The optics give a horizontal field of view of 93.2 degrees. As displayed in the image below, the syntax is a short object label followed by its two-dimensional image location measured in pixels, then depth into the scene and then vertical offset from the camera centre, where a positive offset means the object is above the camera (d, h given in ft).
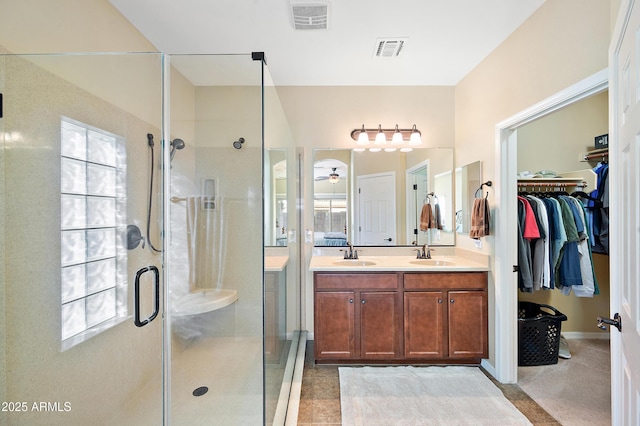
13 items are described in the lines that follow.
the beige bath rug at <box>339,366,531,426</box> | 6.37 -4.27
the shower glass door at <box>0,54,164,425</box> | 4.55 -0.40
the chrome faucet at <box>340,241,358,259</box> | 9.90 -1.26
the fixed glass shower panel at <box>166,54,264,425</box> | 5.32 -0.55
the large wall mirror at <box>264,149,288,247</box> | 5.53 +0.36
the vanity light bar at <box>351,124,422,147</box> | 10.05 +2.66
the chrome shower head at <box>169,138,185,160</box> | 5.47 +1.28
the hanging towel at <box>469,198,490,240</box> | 8.00 -0.09
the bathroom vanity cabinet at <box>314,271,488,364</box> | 8.38 -2.86
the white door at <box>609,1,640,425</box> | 3.09 +0.03
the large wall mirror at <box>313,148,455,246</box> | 10.22 +0.60
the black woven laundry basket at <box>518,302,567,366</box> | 8.32 -3.44
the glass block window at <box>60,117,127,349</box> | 4.85 -0.26
